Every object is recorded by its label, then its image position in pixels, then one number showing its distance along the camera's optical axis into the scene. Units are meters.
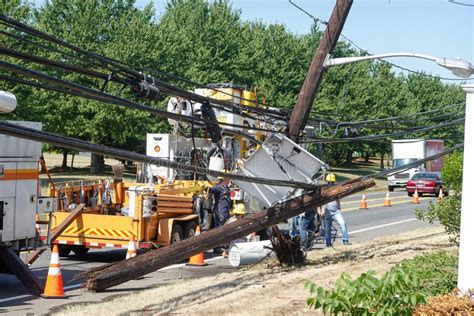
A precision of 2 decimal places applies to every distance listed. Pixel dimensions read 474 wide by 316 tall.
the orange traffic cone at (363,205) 32.88
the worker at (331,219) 18.80
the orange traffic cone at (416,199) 37.28
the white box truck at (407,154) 51.54
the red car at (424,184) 43.56
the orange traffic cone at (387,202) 35.09
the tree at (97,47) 43.94
